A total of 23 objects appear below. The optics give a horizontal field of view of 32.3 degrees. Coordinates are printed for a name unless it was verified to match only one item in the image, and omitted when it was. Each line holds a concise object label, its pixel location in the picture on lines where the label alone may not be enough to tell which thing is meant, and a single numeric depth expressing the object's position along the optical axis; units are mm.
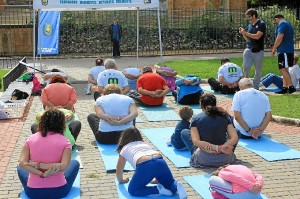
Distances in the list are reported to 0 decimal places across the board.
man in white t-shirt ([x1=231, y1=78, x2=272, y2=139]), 8477
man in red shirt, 11508
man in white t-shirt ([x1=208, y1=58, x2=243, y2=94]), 12547
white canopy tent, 15115
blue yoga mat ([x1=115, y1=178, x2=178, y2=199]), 6031
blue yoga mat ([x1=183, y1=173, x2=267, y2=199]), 6079
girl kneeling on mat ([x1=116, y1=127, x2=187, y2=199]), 5762
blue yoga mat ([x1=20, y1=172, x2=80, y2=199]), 6074
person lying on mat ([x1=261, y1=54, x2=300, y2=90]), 13523
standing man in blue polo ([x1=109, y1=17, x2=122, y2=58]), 24000
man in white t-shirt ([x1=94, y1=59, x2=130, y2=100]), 10508
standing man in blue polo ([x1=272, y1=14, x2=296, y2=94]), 12914
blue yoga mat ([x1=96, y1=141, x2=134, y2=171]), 7179
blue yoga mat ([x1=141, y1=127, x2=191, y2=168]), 7487
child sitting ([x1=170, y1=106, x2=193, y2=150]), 7762
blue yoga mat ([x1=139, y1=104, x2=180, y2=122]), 10586
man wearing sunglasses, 13023
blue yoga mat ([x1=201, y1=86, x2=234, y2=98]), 13142
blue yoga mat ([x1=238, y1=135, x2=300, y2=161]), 7680
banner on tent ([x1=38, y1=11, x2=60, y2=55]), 19578
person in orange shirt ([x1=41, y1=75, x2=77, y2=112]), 8953
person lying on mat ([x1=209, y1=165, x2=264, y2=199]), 5512
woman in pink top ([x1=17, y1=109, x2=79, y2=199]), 5637
